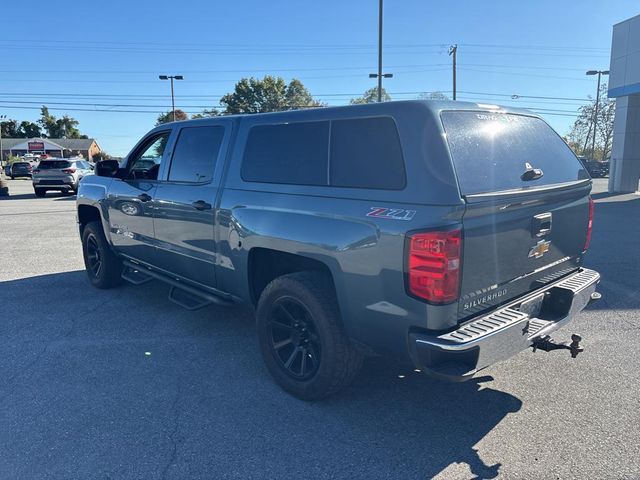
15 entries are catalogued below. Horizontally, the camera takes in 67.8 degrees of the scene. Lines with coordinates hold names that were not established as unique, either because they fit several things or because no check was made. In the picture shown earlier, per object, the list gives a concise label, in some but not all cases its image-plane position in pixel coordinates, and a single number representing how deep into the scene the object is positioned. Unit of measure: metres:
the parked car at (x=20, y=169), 39.41
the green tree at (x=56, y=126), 106.12
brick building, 88.38
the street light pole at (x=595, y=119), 51.16
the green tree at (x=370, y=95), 44.64
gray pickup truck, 2.62
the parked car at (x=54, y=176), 20.48
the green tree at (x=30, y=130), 108.62
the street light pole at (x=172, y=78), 44.16
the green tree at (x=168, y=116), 51.73
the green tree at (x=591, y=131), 55.56
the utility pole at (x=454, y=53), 36.81
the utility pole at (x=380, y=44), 22.50
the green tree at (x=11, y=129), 109.06
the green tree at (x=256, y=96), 66.50
